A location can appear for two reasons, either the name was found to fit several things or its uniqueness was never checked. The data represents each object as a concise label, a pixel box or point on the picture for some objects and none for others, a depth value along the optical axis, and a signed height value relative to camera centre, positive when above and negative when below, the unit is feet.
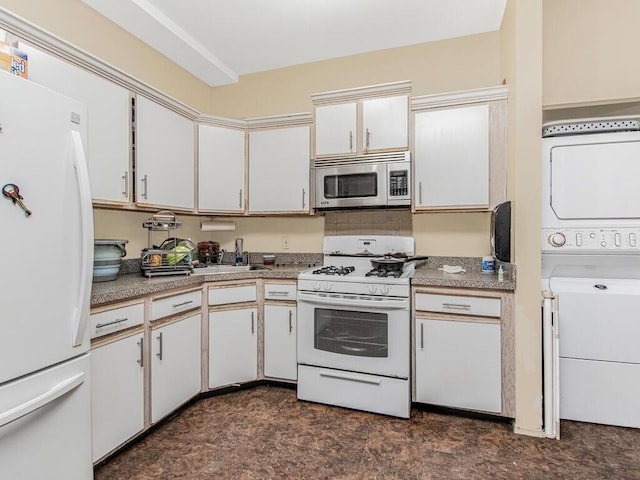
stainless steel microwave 8.57 +1.50
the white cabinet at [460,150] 8.07 +2.16
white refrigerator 3.76 -0.51
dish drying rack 7.84 -0.34
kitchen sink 9.71 -0.76
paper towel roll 10.70 +0.48
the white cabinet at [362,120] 8.66 +3.10
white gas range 7.48 -2.18
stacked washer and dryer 6.77 -0.86
